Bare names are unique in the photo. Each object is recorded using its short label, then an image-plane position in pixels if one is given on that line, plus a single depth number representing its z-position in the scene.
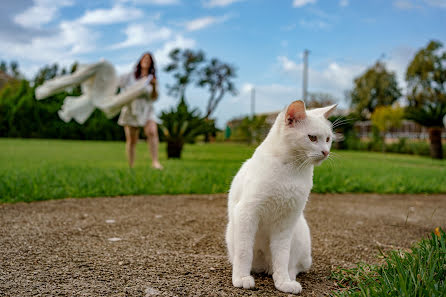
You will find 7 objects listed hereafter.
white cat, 2.06
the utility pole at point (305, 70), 25.29
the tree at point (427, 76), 36.62
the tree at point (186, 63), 40.19
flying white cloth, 6.89
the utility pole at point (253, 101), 40.91
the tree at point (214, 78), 40.44
